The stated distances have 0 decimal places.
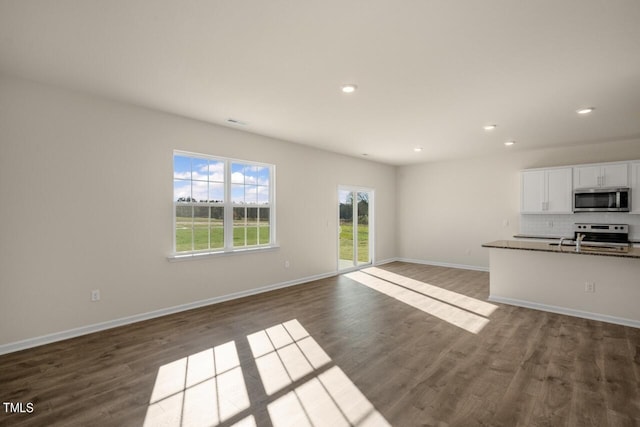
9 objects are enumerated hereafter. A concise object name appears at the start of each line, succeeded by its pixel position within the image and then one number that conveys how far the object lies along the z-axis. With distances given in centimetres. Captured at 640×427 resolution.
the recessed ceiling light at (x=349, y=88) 333
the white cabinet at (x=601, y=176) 551
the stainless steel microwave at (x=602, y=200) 544
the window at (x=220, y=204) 453
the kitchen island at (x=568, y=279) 394
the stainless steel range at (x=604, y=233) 565
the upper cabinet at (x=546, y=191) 603
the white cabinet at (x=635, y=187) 539
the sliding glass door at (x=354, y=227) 732
